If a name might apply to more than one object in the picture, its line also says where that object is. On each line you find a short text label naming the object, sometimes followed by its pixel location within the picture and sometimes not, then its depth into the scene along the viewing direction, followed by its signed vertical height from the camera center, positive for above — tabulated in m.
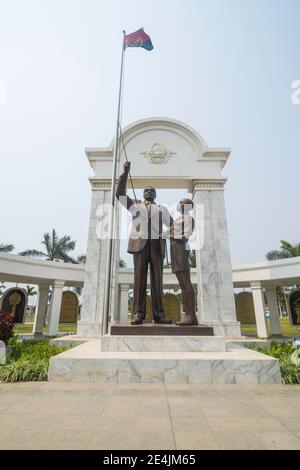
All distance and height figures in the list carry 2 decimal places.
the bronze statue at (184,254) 6.38 +1.62
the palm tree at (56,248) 30.62 +8.11
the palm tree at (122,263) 32.26 +6.63
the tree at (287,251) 28.56 +7.63
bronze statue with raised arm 6.67 +1.75
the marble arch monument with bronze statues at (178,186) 11.31 +6.29
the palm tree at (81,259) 33.84 +7.46
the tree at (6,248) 32.94 +8.72
